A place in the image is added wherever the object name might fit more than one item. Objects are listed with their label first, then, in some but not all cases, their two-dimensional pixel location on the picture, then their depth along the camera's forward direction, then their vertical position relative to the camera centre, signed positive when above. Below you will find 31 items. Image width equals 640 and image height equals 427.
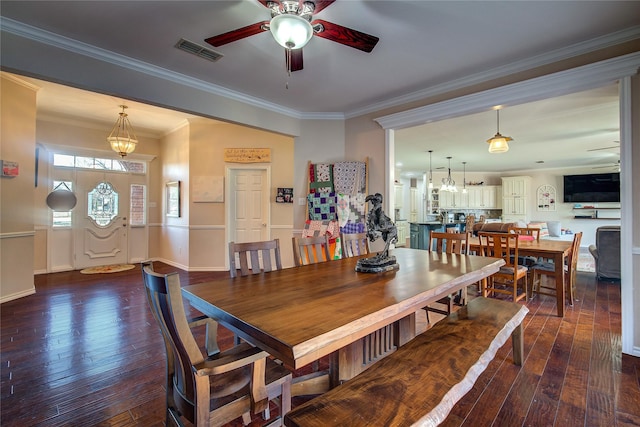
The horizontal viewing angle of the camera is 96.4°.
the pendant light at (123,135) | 4.77 +1.72
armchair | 4.58 -0.57
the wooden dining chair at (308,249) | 2.42 -0.28
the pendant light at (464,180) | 9.53 +1.28
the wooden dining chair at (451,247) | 2.73 -0.31
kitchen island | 6.97 -0.37
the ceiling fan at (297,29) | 1.65 +1.21
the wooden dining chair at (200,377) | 1.06 -0.69
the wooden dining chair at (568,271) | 3.59 -0.68
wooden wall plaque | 5.41 +1.18
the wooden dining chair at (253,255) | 1.93 -0.27
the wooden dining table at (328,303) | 1.06 -0.41
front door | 5.58 -0.03
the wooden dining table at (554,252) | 3.21 -0.42
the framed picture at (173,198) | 5.84 +0.40
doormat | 5.34 -1.00
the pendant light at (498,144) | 3.88 +1.01
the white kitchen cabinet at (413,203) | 10.13 +0.51
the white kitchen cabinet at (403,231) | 9.38 -0.46
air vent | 2.50 +1.52
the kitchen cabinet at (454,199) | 9.85 +0.63
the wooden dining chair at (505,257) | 3.33 -0.48
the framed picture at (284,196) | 5.43 +0.41
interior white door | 5.54 +0.26
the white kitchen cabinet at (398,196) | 9.46 +0.72
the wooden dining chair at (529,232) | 4.28 -0.22
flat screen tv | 8.19 +0.87
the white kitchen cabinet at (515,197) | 9.34 +0.67
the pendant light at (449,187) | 7.60 +0.82
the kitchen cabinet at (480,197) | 9.87 +0.70
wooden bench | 1.04 -0.72
